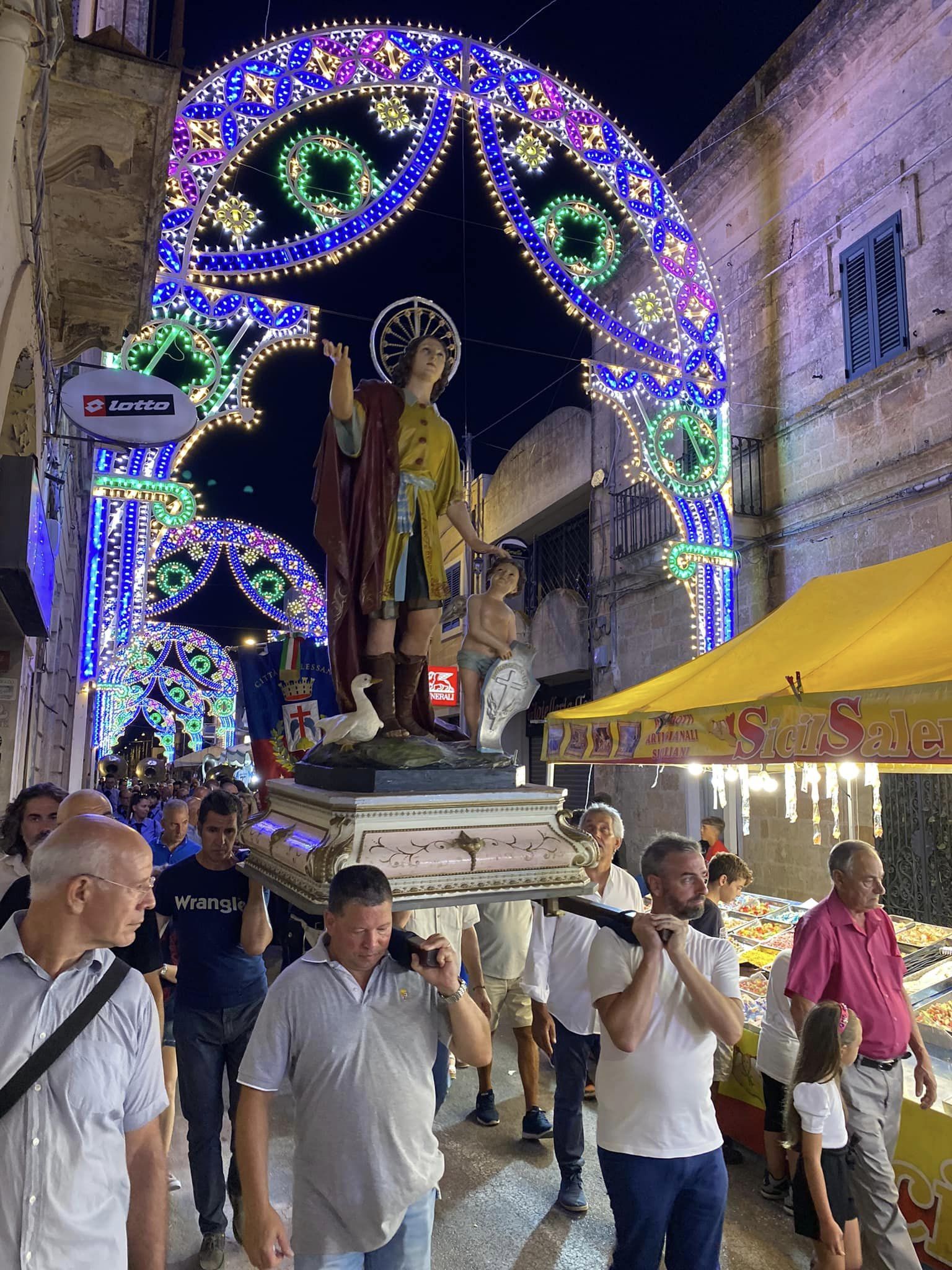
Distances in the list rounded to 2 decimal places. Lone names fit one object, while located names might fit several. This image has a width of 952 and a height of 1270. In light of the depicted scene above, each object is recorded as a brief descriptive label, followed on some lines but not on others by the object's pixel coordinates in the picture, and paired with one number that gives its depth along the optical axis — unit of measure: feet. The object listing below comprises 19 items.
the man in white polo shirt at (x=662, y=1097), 8.78
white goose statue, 9.23
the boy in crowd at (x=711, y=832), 26.14
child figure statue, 10.20
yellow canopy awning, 14.29
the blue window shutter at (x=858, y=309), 29.55
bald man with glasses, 5.65
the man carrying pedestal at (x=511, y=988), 14.37
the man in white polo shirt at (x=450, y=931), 8.83
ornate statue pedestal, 7.71
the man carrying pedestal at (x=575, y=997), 14.02
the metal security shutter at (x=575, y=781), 48.91
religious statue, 9.99
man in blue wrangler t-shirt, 12.23
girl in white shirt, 10.30
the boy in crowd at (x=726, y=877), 16.88
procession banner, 29.40
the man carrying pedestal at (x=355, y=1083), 7.13
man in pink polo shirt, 11.21
